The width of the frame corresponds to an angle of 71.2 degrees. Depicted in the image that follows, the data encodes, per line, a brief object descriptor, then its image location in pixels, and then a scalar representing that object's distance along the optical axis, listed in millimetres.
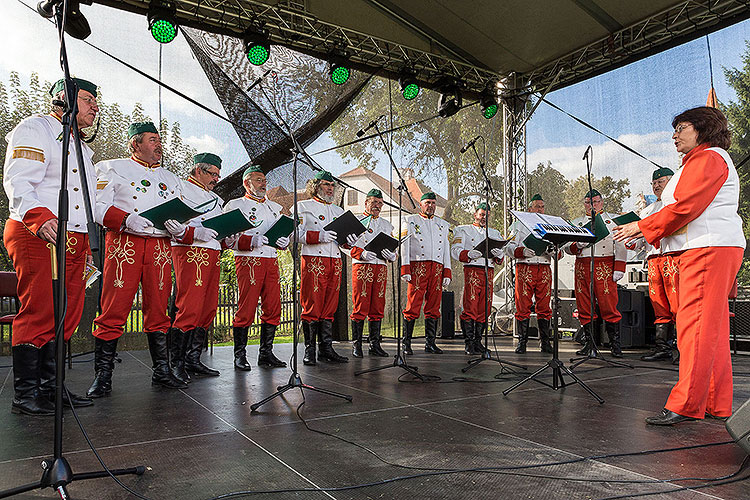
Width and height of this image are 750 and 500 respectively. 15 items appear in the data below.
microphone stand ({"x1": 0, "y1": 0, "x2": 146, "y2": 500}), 1646
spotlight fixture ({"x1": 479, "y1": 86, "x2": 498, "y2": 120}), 7848
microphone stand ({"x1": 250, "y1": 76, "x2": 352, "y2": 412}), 3189
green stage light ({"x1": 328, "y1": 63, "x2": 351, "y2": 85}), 6496
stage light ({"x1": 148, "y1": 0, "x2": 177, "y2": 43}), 5363
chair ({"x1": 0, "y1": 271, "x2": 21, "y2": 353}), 4648
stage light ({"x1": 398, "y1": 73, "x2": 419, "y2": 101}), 6992
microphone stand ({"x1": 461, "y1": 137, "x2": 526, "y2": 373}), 4633
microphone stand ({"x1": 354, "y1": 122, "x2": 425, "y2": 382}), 4167
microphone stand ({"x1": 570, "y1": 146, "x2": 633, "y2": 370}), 4680
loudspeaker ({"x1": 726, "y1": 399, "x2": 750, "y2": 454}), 2018
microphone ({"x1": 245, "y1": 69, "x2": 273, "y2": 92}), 6186
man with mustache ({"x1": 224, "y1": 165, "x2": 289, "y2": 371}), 4746
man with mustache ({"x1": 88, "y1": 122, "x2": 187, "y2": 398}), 3441
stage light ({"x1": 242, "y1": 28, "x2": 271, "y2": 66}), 5770
